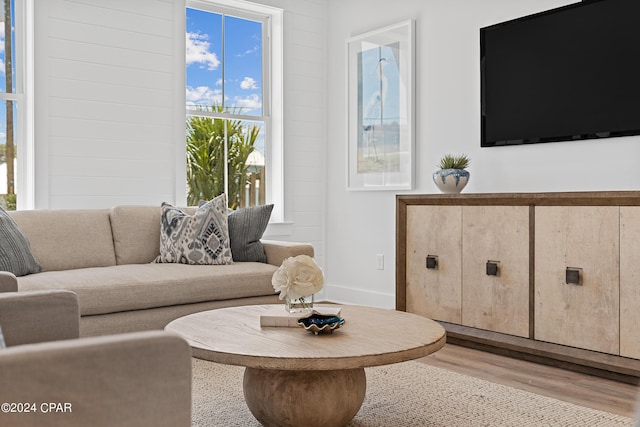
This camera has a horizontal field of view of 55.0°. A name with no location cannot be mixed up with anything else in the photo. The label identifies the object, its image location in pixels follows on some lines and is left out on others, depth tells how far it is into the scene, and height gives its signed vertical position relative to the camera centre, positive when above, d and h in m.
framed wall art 4.57 +0.77
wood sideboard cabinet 2.89 -0.35
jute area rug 2.36 -0.82
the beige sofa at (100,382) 1.07 -0.32
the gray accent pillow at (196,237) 3.68 -0.18
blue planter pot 3.77 +0.17
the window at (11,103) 3.92 +0.66
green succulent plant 3.84 +0.28
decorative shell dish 2.15 -0.41
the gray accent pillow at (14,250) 3.04 -0.22
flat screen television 3.27 +0.76
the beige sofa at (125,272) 3.02 -0.35
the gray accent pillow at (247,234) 3.88 -0.17
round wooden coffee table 1.86 -0.45
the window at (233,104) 4.78 +0.83
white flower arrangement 2.27 -0.26
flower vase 2.40 -0.39
